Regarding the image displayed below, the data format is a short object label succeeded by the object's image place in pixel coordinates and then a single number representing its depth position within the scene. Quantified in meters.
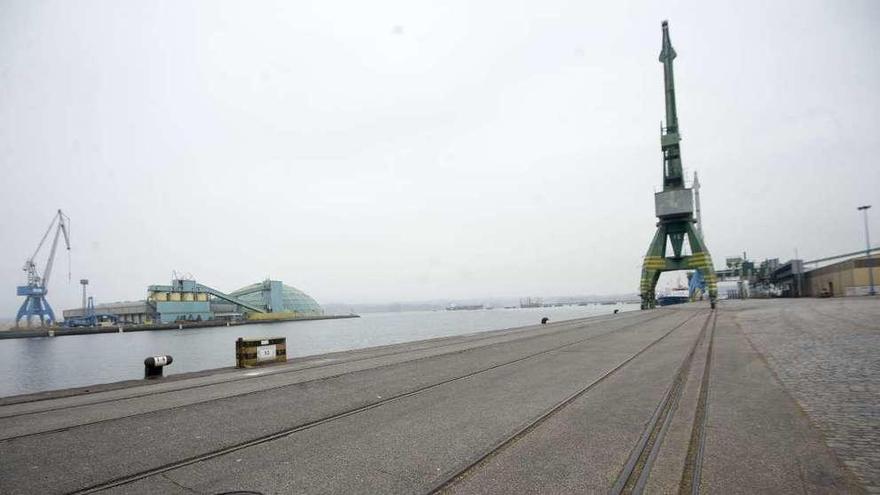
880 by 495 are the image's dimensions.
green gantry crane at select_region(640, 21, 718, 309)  67.38
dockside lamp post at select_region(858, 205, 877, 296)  59.59
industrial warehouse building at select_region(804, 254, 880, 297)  62.43
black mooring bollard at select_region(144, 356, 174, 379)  15.30
